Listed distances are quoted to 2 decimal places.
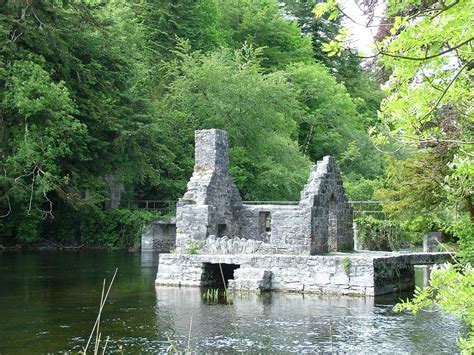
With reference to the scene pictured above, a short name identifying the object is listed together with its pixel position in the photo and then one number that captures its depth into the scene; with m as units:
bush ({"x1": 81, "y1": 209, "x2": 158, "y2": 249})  34.00
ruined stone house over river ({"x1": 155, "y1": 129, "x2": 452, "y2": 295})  16.66
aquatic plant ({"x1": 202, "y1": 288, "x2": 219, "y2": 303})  15.68
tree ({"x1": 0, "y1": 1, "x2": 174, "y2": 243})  25.47
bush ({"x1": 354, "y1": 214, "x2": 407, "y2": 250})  27.94
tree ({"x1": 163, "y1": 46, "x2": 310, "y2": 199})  35.81
